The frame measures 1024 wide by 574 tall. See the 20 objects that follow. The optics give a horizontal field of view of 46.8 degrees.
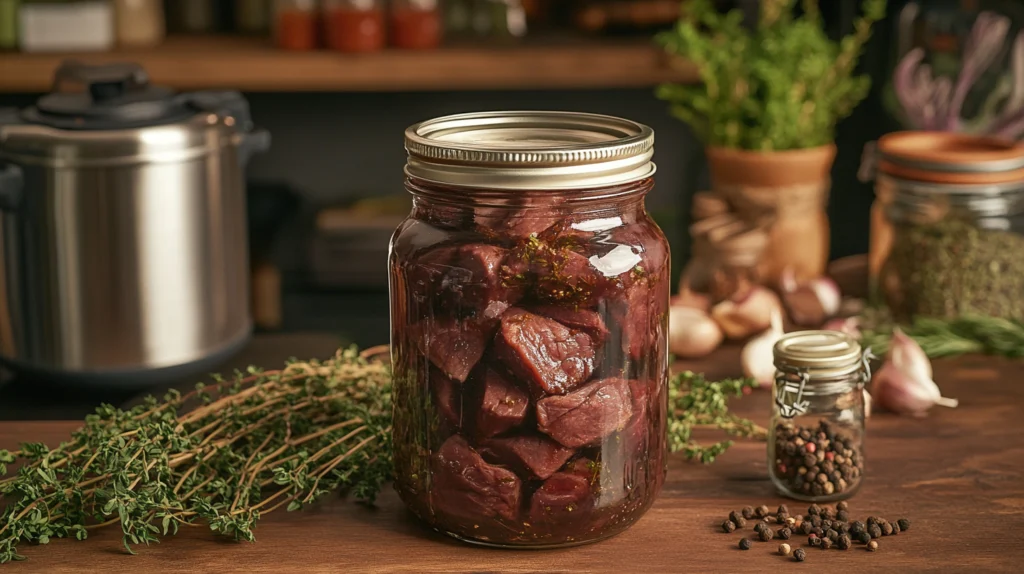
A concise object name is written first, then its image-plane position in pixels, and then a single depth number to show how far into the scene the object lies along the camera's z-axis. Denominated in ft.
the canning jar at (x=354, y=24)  7.64
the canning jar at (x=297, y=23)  7.71
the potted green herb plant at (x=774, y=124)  5.25
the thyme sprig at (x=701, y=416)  3.57
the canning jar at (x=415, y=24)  7.78
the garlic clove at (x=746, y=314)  4.71
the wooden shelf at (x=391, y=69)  7.54
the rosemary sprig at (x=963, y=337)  4.38
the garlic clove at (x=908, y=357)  3.98
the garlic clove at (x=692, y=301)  4.84
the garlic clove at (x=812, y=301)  4.90
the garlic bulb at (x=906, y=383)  3.95
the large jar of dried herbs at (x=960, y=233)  4.60
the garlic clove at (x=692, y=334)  4.52
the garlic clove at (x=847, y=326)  4.55
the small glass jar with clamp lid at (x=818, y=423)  3.27
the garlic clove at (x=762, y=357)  4.21
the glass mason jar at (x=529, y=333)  2.77
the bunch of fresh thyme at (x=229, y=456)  3.00
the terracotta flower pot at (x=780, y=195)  5.25
